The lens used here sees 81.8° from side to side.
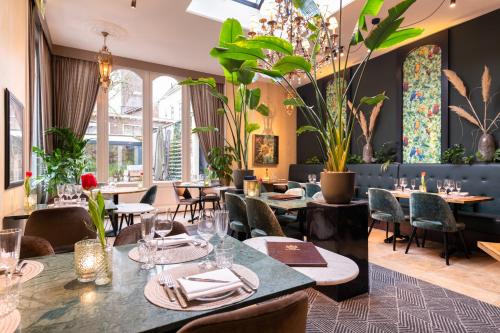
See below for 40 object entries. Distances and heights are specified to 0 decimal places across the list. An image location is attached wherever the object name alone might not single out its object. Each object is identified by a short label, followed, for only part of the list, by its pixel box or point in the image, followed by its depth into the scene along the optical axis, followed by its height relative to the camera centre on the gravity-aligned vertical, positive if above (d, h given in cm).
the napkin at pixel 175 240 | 144 -40
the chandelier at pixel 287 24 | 405 +204
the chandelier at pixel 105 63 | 472 +167
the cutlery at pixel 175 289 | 87 -42
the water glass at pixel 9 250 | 99 -29
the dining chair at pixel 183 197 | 614 -74
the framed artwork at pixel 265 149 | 838 +45
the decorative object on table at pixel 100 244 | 105 -30
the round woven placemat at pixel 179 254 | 126 -42
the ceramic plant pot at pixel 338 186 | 225 -17
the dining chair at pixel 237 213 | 291 -51
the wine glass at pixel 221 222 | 140 -28
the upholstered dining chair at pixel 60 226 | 214 -46
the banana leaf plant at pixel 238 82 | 263 +88
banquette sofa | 399 -32
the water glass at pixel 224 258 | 115 -38
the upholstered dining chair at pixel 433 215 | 354 -65
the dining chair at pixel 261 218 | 236 -46
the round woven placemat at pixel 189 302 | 87 -42
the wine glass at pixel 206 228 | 142 -31
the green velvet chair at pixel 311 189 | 452 -39
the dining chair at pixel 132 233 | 172 -42
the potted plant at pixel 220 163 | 722 +4
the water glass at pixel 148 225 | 124 -26
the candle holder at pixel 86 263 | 105 -36
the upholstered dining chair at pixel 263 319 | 64 -36
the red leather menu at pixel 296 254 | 134 -45
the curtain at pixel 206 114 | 755 +133
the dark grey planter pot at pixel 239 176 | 353 -14
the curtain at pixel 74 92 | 599 +155
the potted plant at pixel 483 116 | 438 +78
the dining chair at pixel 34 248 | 150 -44
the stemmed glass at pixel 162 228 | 137 -30
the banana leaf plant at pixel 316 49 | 181 +72
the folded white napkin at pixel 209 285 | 91 -40
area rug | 222 -125
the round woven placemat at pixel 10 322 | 74 -42
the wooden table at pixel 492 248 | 135 -42
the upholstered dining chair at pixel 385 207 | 411 -63
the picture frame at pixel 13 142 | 276 +24
